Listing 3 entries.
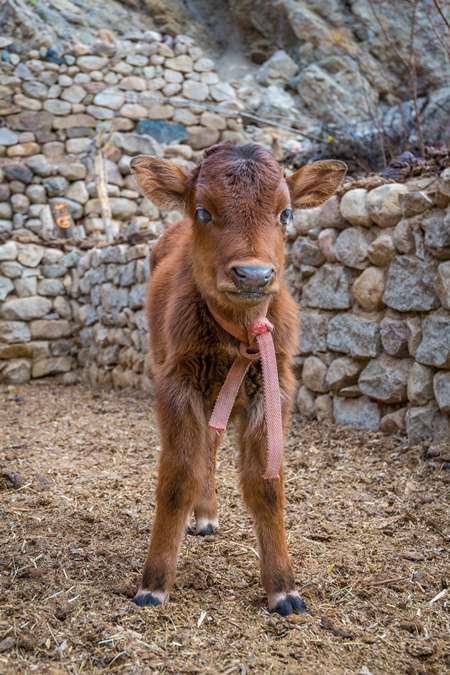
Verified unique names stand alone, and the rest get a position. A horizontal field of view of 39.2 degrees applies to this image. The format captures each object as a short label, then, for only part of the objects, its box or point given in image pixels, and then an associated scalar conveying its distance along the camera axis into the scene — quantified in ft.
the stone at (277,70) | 52.42
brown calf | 7.54
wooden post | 31.53
